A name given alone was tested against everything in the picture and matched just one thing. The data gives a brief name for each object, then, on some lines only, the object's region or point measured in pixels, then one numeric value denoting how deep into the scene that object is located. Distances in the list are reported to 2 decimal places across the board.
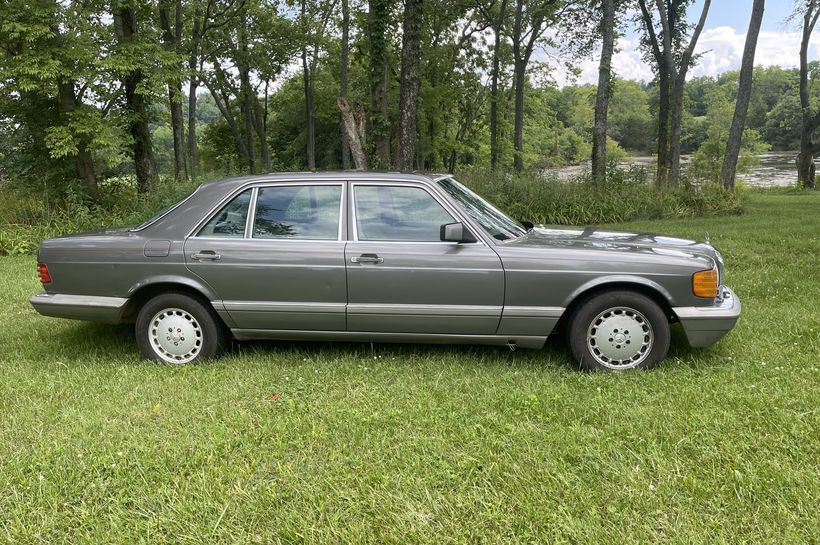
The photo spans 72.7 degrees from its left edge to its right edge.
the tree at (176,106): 18.89
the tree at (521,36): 24.11
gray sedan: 4.10
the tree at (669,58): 18.52
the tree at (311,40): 24.08
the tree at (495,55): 25.56
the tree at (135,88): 11.48
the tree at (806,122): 22.94
